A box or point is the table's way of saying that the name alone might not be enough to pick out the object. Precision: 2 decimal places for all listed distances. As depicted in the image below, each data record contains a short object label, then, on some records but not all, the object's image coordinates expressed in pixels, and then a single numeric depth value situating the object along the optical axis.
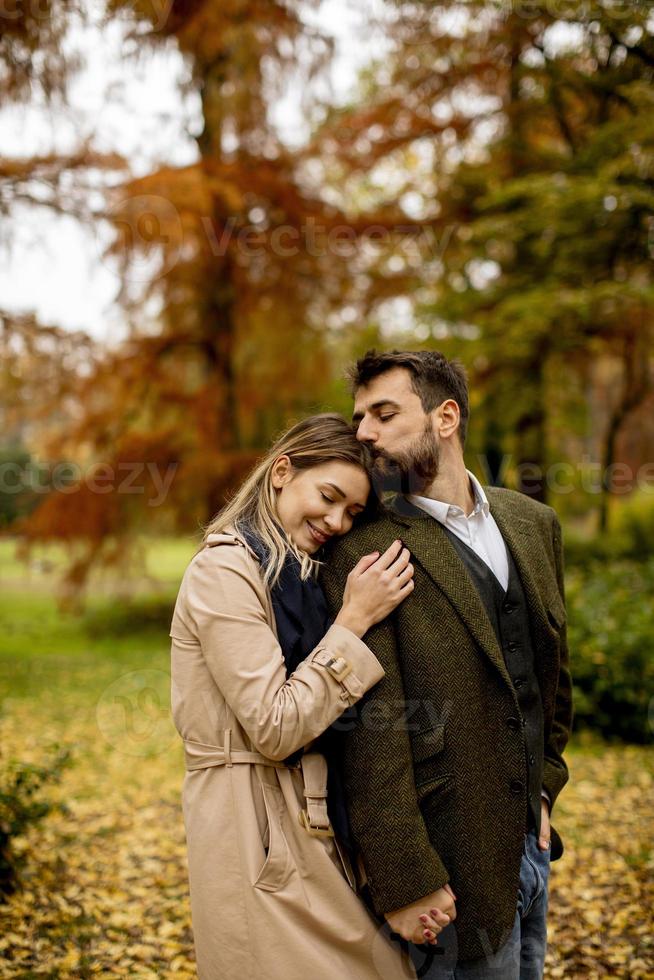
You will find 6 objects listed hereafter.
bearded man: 1.76
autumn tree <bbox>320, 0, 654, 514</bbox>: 7.43
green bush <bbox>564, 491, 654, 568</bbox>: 11.59
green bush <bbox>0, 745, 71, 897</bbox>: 3.42
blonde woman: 1.71
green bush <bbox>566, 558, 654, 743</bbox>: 5.90
